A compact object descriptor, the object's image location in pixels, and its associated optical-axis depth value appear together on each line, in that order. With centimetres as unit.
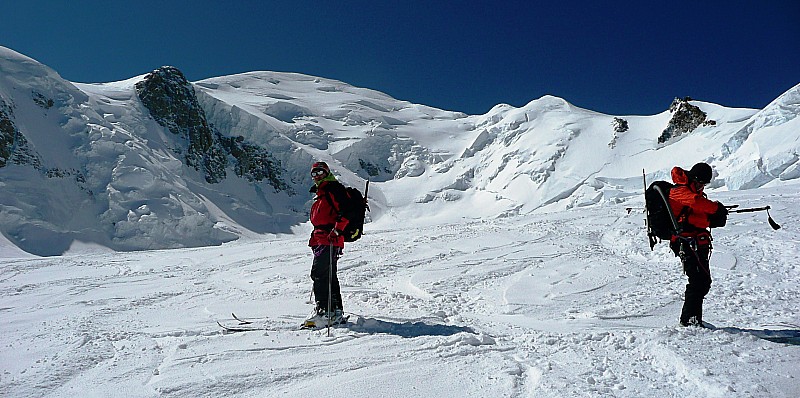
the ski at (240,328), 468
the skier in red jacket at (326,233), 507
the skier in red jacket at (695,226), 455
